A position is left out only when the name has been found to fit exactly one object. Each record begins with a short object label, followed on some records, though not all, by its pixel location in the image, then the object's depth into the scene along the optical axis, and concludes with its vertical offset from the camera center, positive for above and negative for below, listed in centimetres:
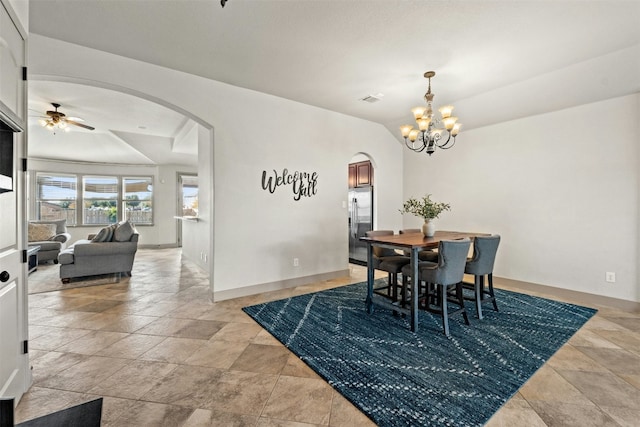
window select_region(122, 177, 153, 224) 837 +48
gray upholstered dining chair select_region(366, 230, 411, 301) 327 -54
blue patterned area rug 177 -114
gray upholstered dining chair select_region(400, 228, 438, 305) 313 -57
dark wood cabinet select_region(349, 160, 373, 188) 580 +87
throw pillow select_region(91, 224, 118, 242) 471 -34
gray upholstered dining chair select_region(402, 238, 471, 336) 272 -54
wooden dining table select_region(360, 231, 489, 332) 279 -32
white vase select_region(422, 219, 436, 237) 347 -17
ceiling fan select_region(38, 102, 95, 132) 474 +163
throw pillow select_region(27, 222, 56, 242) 598 -35
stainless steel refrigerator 571 -8
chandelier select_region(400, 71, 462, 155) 315 +102
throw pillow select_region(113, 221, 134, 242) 476 -29
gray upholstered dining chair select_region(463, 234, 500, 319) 310 -49
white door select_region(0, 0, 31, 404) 157 -1
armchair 564 -47
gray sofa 440 -62
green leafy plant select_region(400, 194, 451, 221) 345 +5
